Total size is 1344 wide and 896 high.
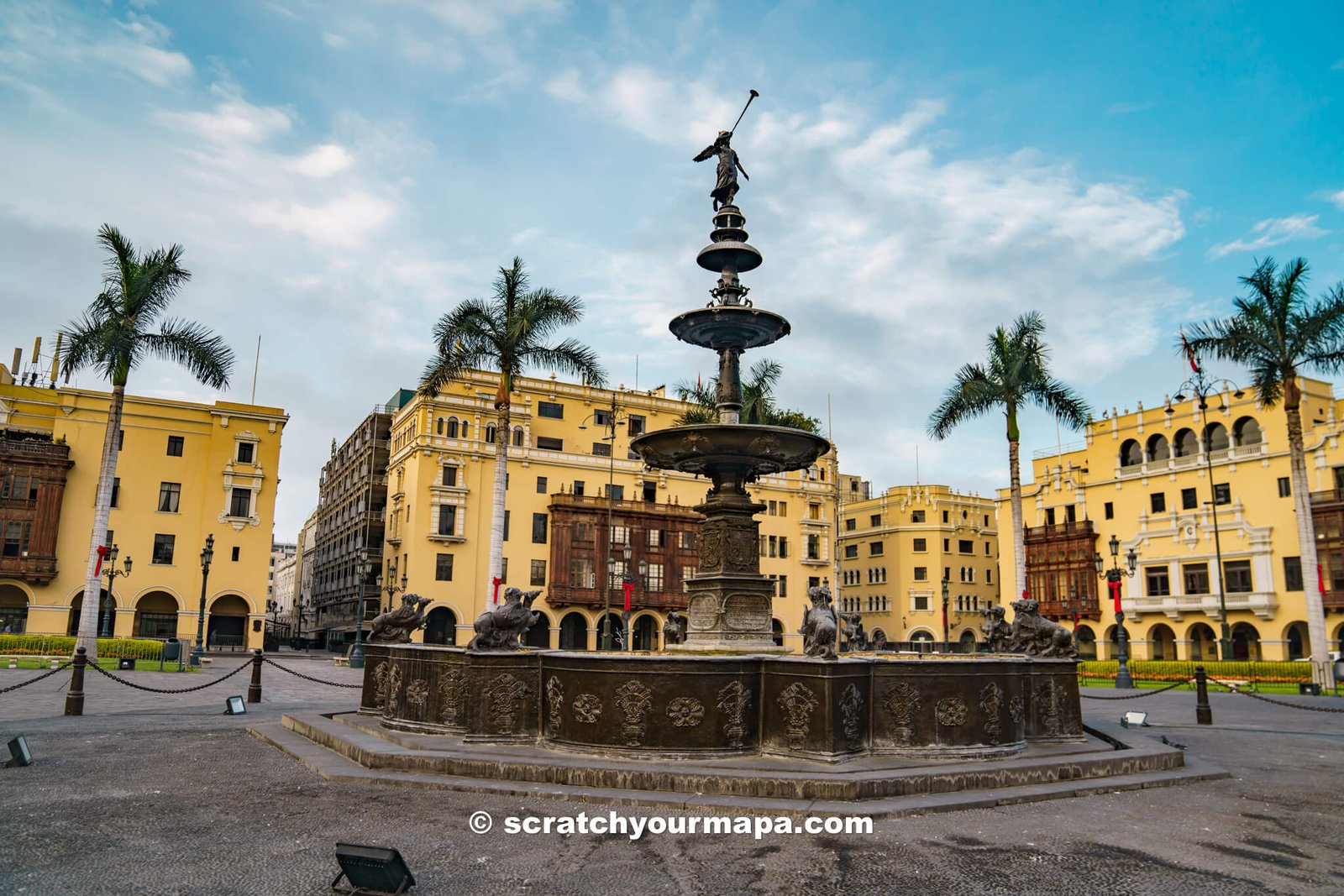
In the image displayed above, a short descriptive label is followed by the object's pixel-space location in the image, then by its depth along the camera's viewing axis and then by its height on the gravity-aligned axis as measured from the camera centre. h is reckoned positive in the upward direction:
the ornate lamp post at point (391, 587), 49.07 +0.83
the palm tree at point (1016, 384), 33.84 +8.83
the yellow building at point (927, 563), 68.94 +3.75
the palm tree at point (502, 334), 31.05 +9.51
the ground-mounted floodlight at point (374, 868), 5.07 -1.56
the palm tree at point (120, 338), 28.66 +8.65
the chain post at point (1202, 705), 16.92 -1.76
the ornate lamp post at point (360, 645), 36.75 -1.85
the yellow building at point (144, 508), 44.44 +4.81
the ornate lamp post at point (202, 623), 33.50 -1.15
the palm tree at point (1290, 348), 27.80 +8.73
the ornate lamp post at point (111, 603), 41.25 -0.29
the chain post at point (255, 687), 18.66 -1.86
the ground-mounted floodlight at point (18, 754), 9.70 -1.74
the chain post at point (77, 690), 15.27 -1.63
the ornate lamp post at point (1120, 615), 29.05 -0.06
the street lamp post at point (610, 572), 42.48 +1.88
